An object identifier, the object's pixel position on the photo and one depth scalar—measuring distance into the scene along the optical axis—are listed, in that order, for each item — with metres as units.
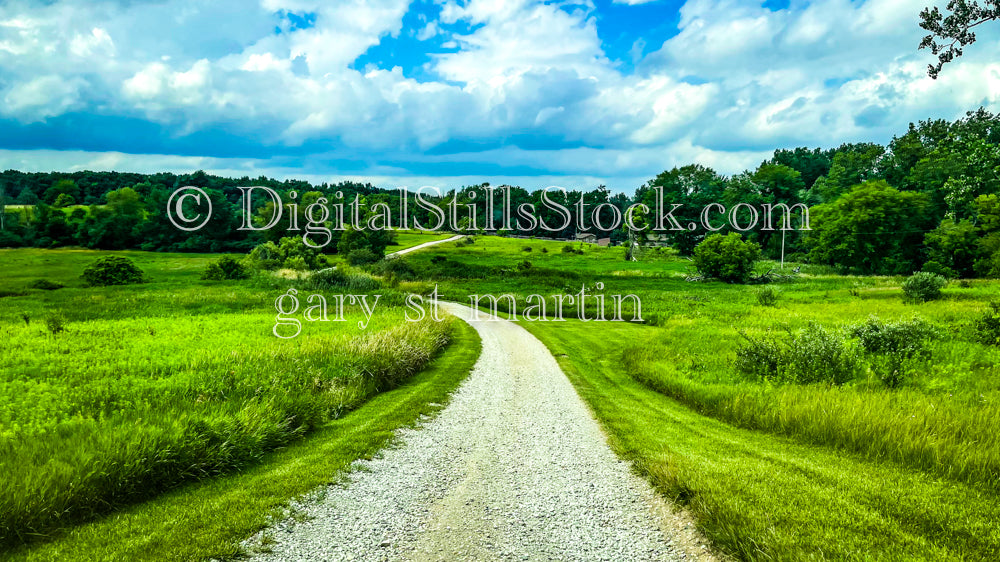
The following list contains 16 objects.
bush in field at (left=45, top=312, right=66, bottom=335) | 19.78
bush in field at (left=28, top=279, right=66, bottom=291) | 33.86
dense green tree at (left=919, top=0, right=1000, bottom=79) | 13.23
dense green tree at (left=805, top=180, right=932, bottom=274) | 70.88
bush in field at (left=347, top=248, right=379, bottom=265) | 65.50
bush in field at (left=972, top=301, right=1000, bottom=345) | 21.28
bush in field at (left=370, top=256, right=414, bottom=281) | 61.51
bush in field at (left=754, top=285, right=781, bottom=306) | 40.84
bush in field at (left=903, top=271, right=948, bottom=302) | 37.78
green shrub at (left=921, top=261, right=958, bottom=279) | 61.66
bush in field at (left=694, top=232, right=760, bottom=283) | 63.25
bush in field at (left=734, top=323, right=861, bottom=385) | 15.03
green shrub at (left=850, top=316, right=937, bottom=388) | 16.30
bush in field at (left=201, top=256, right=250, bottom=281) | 47.00
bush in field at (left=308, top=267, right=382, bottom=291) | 44.78
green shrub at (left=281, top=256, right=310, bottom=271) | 53.88
